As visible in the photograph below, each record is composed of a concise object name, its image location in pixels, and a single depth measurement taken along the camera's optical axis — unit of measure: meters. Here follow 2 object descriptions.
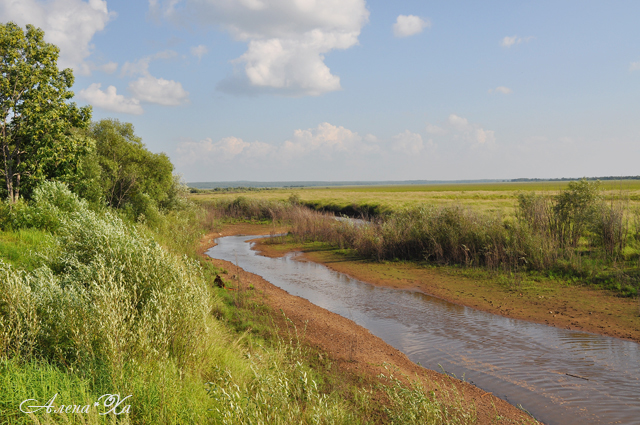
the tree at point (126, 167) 22.51
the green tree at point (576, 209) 19.28
